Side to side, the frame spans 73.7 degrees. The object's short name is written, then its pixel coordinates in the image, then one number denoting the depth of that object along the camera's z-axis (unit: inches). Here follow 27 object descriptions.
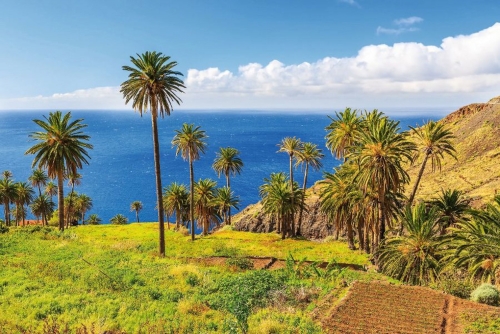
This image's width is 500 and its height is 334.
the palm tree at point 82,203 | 3443.9
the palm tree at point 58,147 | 1653.5
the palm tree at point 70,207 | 3097.0
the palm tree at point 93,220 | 3981.3
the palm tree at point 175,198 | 2608.3
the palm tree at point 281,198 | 2096.5
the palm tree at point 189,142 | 1886.1
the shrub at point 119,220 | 3932.1
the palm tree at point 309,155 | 2250.4
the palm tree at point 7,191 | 2714.1
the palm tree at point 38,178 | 3090.6
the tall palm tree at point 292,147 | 2169.0
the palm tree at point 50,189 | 3477.4
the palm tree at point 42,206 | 3260.3
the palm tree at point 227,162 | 2773.1
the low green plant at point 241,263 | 1033.8
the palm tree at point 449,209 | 1312.7
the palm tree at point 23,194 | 2959.2
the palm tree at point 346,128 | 1803.3
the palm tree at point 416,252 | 1019.3
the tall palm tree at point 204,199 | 2431.1
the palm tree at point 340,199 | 1600.6
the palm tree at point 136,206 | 4041.1
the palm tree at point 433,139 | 1499.8
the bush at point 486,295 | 663.1
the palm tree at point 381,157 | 1208.8
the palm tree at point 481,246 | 852.6
